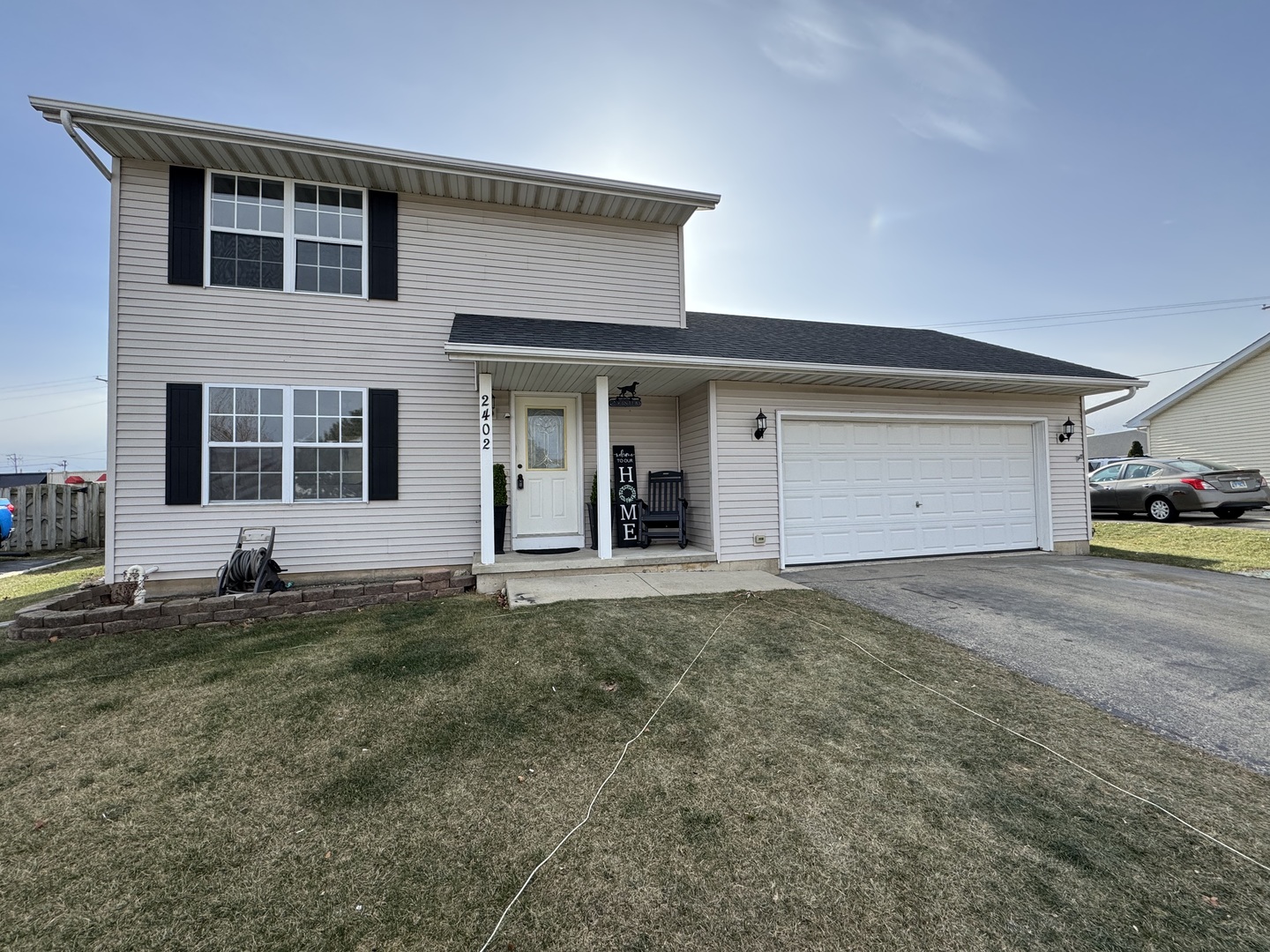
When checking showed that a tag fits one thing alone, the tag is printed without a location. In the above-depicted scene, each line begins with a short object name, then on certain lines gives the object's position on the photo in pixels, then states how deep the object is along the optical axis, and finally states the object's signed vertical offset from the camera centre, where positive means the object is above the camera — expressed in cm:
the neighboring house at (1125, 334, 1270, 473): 1333 +179
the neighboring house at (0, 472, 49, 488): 1783 +76
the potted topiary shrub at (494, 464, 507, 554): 679 -18
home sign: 733 -18
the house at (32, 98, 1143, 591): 594 +135
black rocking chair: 733 -32
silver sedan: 1000 -21
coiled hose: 552 -77
